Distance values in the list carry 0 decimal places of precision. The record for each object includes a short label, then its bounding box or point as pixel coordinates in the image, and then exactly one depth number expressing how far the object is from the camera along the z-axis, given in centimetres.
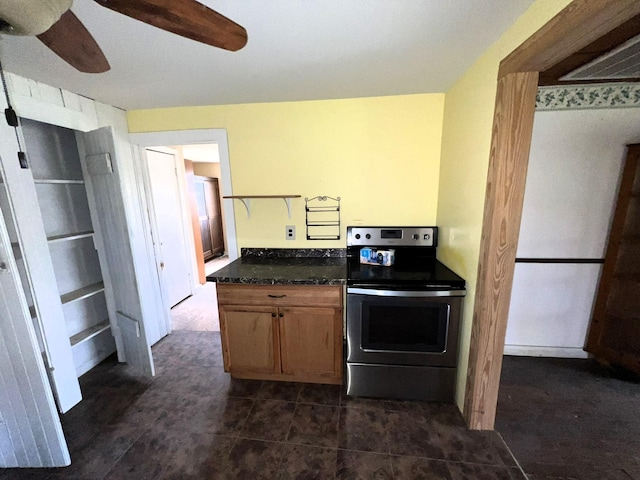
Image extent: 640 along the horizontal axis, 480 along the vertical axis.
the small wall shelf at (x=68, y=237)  181
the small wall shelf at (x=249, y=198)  210
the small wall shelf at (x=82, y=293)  192
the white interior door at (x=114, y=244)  179
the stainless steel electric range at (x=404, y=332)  161
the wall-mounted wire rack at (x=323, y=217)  221
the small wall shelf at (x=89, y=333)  197
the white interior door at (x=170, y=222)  281
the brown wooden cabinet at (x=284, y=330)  179
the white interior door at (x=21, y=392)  124
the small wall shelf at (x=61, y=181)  169
